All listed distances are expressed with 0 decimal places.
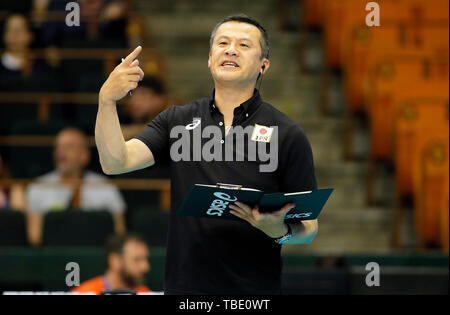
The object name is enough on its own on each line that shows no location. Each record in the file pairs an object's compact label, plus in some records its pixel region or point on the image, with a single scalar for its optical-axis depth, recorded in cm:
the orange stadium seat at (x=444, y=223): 1133
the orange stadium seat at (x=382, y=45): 1471
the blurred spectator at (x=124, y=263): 980
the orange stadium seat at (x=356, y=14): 1570
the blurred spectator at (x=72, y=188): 1209
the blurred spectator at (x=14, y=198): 1245
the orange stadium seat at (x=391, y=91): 1357
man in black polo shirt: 513
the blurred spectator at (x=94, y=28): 1608
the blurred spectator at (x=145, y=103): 1326
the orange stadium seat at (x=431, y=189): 1171
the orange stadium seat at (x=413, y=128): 1267
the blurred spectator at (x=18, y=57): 1558
